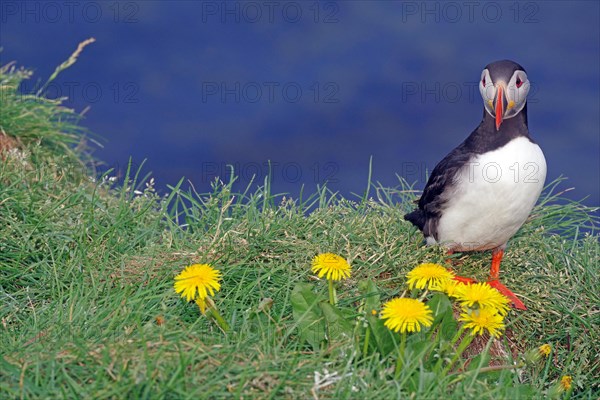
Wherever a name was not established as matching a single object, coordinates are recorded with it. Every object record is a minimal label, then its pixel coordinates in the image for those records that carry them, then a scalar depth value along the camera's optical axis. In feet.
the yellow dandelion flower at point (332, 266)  25.59
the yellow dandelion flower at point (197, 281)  24.84
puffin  30.96
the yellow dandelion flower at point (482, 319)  24.09
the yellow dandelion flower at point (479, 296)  23.95
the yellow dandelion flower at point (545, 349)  27.17
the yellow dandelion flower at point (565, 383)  27.68
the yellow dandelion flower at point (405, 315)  22.77
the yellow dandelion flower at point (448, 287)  24.77
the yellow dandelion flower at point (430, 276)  24.90
